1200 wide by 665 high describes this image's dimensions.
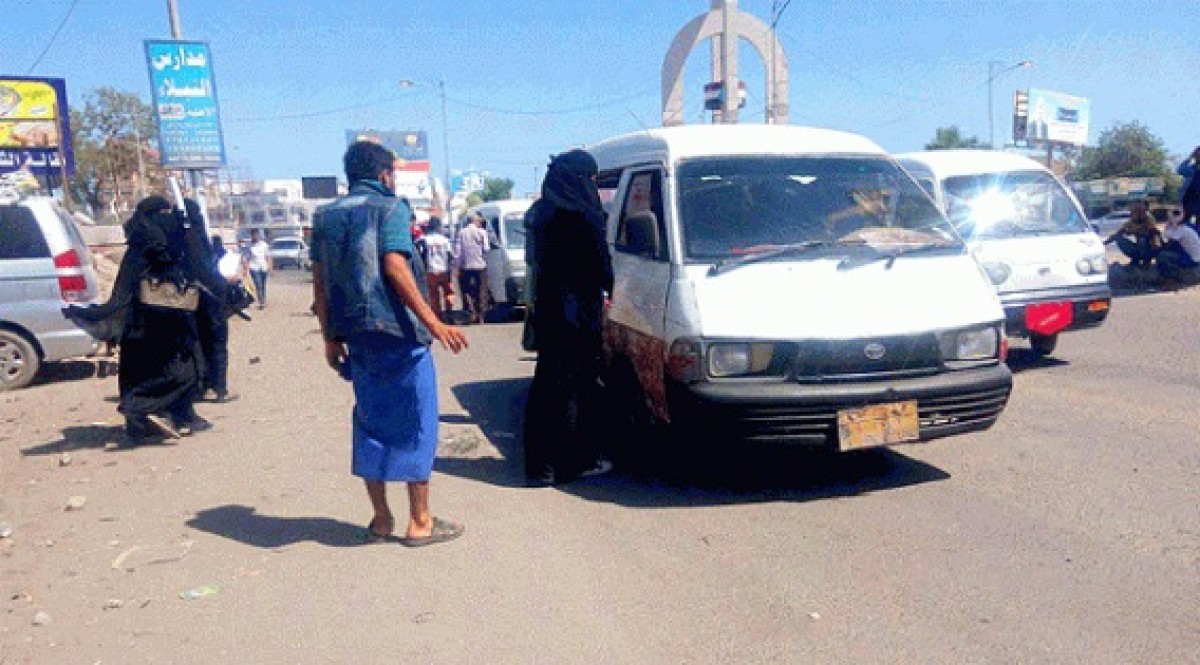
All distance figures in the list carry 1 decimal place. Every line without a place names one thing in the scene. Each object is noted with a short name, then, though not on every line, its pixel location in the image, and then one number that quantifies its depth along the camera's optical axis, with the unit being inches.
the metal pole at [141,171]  1803.6
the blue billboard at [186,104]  812.6
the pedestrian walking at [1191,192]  580.1
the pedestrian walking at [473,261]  578.6
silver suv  374.9
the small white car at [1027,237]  327.3
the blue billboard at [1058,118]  2277.3
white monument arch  983.0
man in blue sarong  162.6
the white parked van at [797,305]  185.0
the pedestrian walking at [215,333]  277.6
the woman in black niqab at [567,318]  204.8
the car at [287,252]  1968.5
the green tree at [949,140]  2858.8
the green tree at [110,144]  1861.5
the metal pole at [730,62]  882.1
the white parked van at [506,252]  577.9
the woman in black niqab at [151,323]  250.5
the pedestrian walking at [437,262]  576.7
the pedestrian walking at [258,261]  812.0
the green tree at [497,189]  3390.5
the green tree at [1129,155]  2359.7
